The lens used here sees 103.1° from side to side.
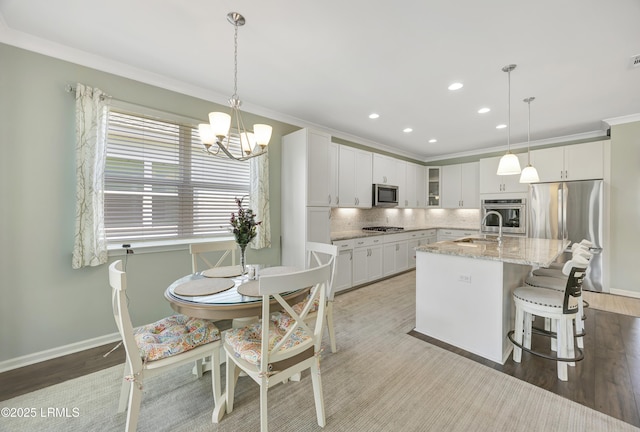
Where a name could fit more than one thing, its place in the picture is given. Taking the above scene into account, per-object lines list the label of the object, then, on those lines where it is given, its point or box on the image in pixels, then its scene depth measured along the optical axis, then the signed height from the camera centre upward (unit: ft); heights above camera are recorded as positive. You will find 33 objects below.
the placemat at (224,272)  7.07 -1.60
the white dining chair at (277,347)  4.58 -2.66
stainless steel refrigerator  13.07 +0.01
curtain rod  7.48 +3.79
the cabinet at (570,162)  13.39 +2.99
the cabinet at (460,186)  19.08 +2.30
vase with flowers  6.64 -0.26
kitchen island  7.39 -2.38
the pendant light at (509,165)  9.21 +1.84
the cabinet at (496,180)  16.02 +2.35
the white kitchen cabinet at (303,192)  11.71 +1.16
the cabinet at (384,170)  16.90 +3.18
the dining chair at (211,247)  8.27 -1.05
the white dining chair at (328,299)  7.37 -2.59
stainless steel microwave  16.72 +1.37
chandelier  6.06 +2.19
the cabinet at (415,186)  19.75 +2.36
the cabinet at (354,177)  14.66 +2.33
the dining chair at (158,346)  4.58 -2.66
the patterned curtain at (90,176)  7.48 +1.23
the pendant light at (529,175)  9.93 +1.57
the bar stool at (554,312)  6.56 -2.60
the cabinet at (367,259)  14.16 -2.55
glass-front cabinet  21.12 +2.48
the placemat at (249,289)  5.56 -1.69
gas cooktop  17.54 -0.92
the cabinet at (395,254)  16.16 -2.55
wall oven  15.62 -0.04
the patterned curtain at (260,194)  11.33 +0.99
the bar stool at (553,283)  8.00 -2.24
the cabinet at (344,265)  13.28 -2.63
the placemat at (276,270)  7.23 -1.61
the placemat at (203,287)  5.70 -1.69
